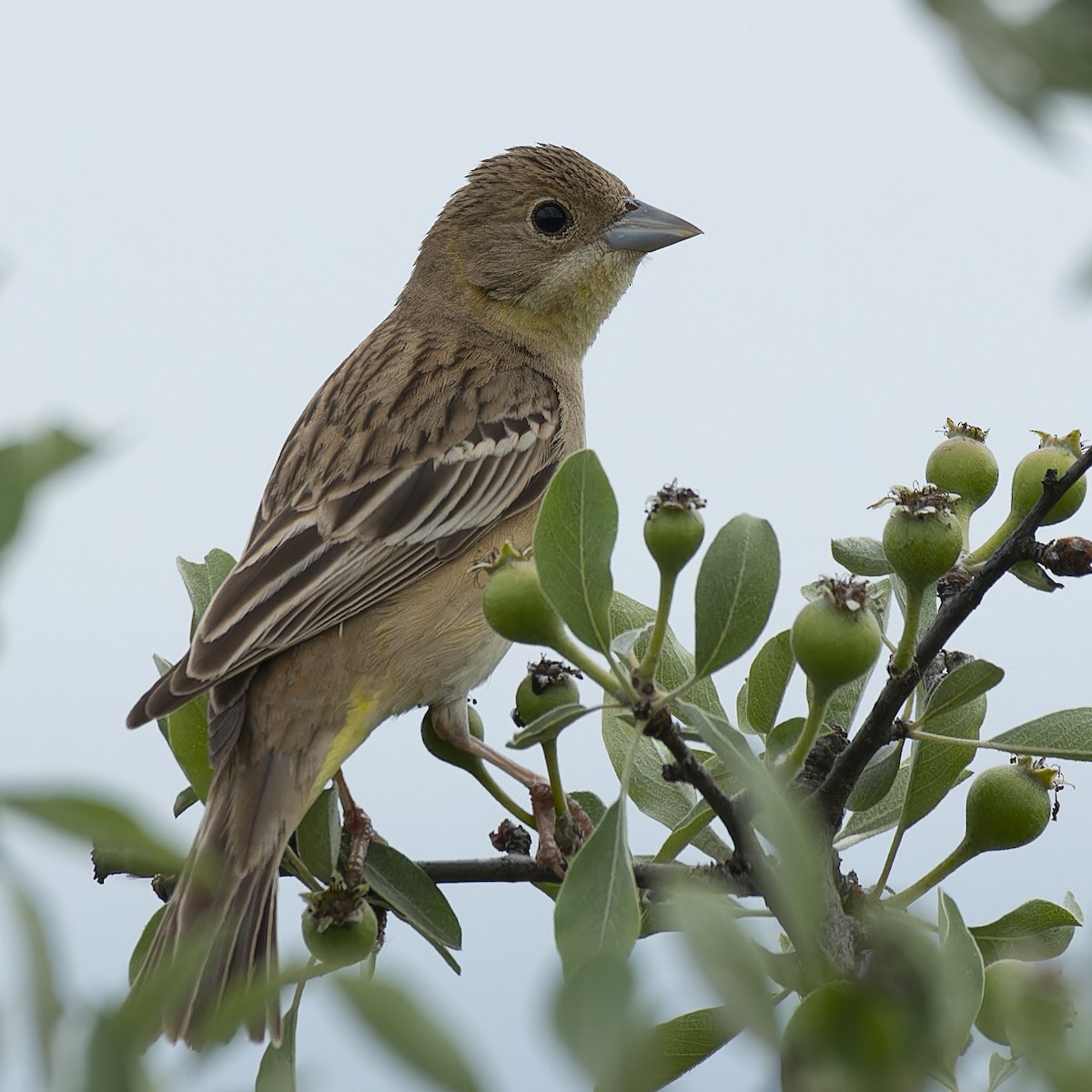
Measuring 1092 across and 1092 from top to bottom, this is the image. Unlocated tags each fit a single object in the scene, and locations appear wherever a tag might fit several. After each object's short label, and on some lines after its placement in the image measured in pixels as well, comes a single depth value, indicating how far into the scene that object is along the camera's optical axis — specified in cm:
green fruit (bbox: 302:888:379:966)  498
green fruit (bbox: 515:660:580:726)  576
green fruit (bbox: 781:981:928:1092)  117
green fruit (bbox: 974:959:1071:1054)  122
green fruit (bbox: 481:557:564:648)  383
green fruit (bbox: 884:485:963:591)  440
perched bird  659
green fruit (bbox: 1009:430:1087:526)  511
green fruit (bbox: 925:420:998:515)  522
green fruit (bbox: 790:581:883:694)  388
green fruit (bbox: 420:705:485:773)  643
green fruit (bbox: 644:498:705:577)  396
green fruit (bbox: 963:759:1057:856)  486
